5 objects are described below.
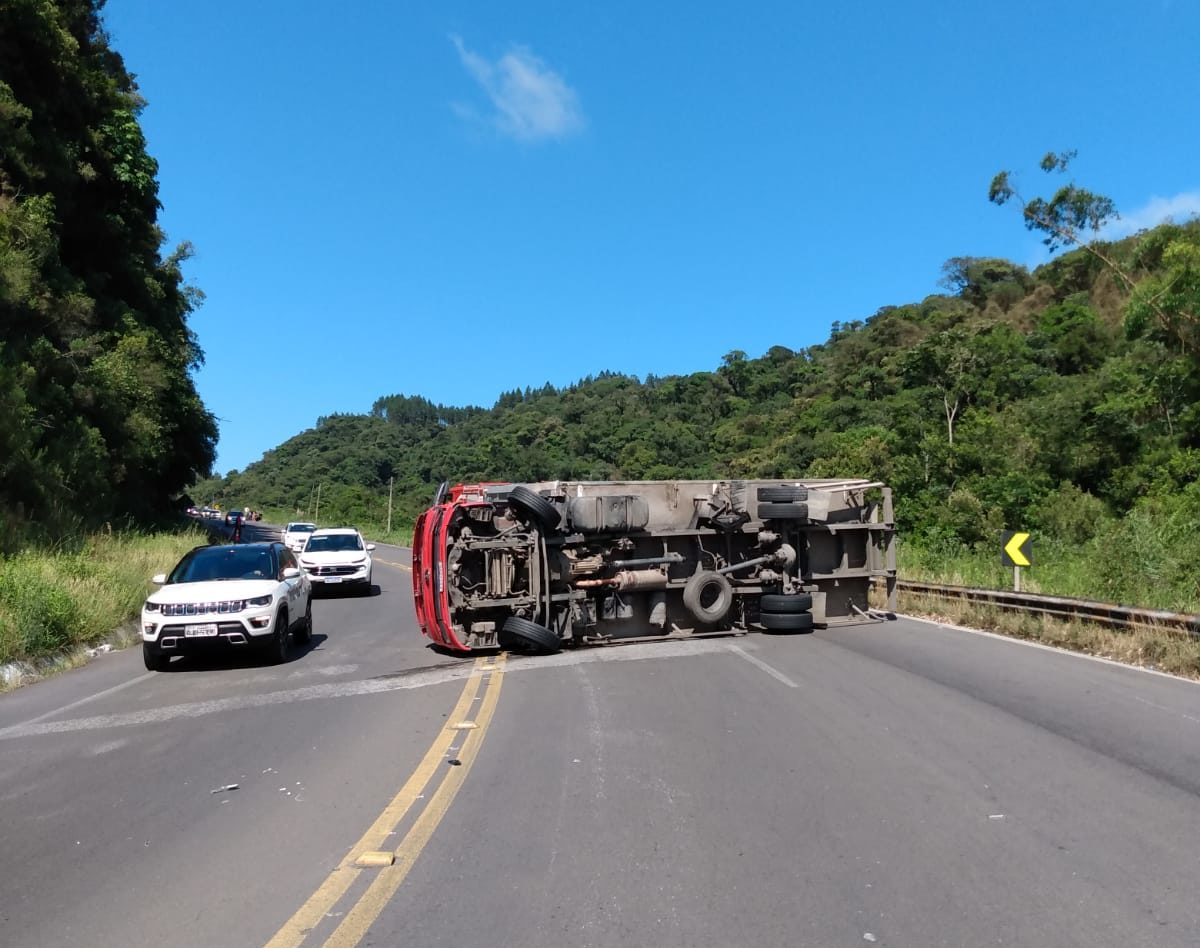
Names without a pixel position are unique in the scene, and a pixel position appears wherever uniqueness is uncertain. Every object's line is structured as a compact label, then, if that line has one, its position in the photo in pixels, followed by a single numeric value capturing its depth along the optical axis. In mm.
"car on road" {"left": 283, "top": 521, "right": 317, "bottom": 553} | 33594
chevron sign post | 16000
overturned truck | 12453
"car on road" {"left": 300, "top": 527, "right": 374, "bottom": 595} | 23406
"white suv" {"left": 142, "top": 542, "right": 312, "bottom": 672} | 11469
